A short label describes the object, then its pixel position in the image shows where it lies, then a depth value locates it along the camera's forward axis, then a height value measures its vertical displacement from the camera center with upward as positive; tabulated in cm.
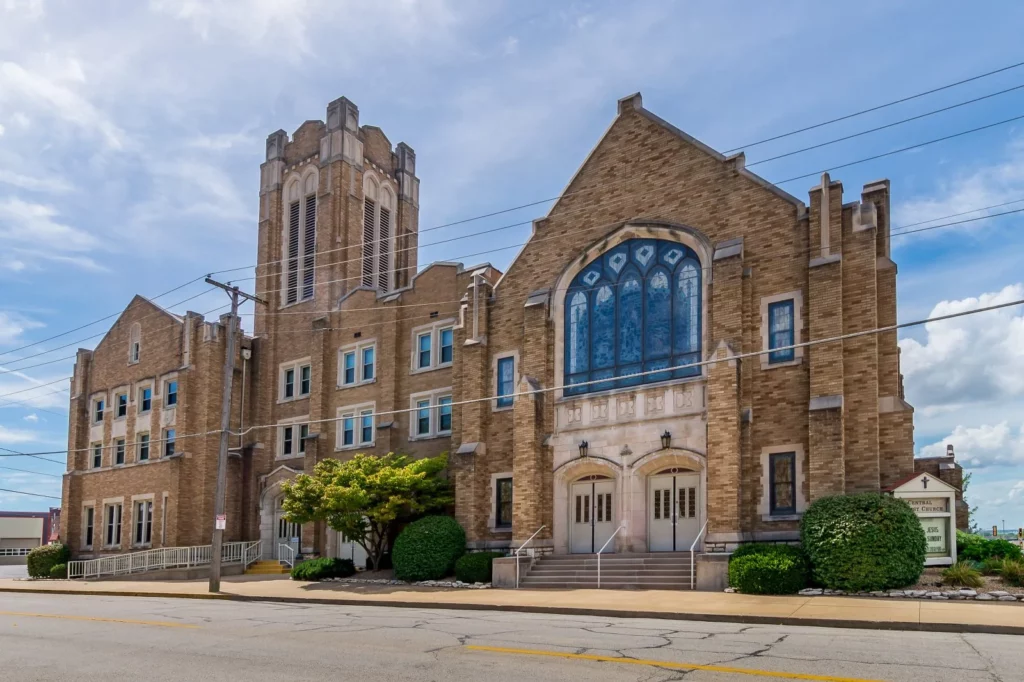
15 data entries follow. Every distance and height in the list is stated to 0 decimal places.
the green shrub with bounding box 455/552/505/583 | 2614 -281
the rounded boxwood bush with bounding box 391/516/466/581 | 2733 -244
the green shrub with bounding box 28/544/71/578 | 4141 -426
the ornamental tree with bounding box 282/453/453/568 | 2858 -92
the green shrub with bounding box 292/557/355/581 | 2988 -332
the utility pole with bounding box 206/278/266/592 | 2750 +13
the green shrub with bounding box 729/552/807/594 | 2031 -226
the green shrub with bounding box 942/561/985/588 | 1908 -212
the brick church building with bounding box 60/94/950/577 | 2295 +307
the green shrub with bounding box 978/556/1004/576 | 1994 -201
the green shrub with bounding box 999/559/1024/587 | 1886 -200
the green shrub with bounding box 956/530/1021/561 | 2119 -173
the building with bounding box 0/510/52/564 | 7938 -623
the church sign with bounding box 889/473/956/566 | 2059 -91
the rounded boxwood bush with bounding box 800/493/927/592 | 1952 -157
